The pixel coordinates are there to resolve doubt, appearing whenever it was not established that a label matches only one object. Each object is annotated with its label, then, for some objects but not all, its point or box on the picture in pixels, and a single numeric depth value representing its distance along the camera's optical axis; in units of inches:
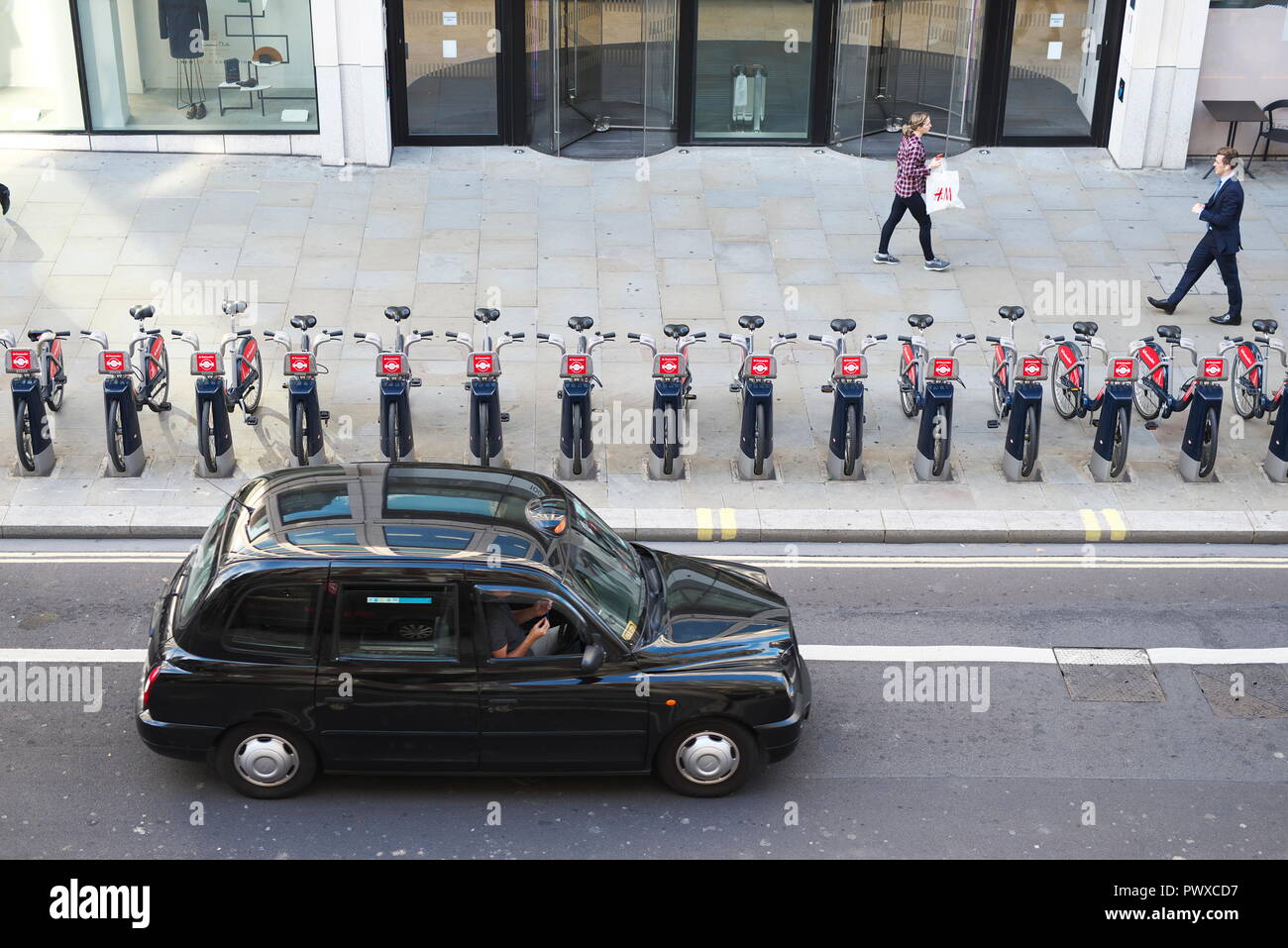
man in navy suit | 544.4
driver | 305.0
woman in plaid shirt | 588.4
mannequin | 678.5
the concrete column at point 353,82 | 670.5
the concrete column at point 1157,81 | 684.1
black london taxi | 302.7
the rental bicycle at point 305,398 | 451.2
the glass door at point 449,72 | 698.2
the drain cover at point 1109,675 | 361.4
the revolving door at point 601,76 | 709.3
